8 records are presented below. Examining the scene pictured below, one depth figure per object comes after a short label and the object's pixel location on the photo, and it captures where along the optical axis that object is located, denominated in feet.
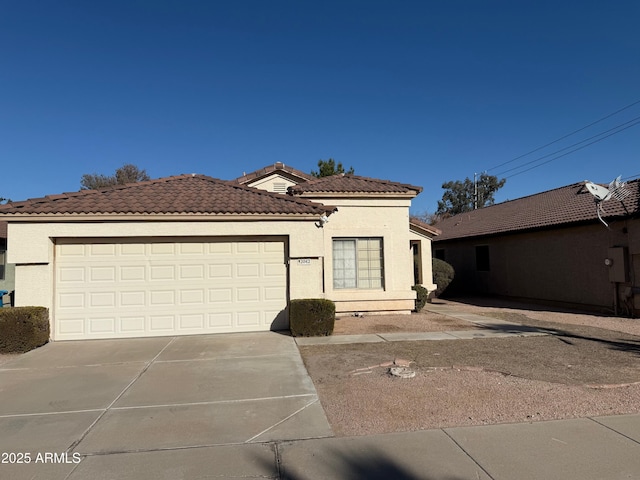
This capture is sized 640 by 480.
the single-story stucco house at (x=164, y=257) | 31.27
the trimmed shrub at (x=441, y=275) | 59.67
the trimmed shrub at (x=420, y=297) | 45.57
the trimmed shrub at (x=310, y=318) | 31.32
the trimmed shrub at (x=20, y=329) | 27.66
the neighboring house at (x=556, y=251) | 43.14
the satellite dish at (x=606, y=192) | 44.16
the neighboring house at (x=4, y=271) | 63.72
